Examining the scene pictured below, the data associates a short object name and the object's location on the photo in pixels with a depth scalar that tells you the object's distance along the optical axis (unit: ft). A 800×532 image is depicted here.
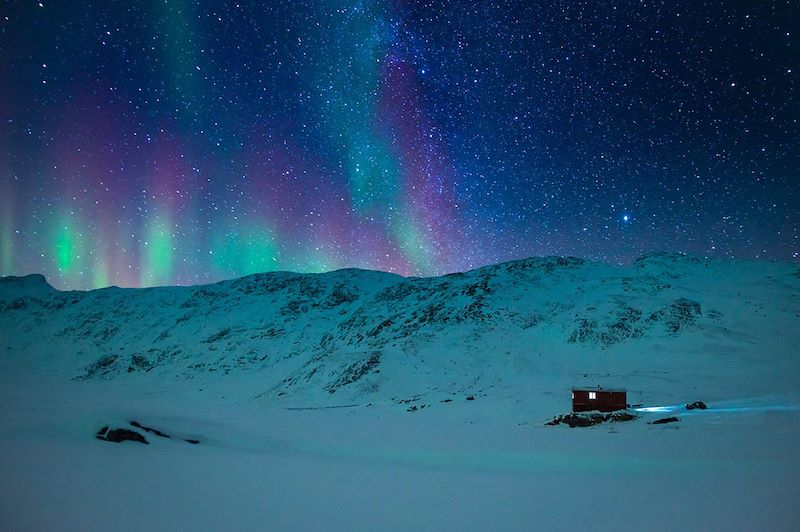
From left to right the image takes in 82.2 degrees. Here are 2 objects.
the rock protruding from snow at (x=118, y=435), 37.99
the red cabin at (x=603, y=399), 110.73
